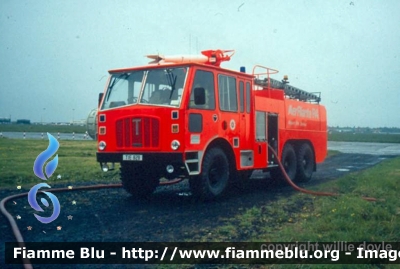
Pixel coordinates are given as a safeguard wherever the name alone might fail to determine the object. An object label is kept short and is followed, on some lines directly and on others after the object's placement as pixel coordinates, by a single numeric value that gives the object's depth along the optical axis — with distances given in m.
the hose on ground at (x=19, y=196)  4.62
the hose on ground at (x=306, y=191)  8.59
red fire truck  8.08
